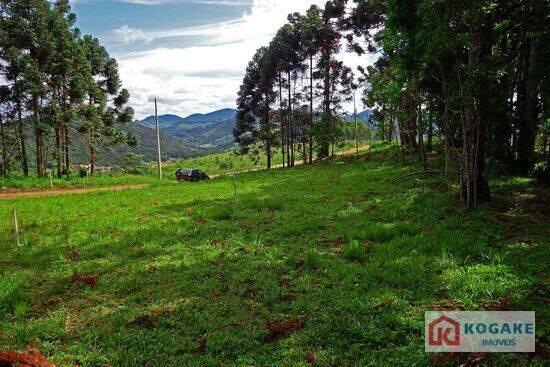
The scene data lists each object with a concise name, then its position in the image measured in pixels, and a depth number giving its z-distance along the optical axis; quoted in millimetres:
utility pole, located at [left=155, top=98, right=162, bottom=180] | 33494
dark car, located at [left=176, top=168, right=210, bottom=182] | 35375
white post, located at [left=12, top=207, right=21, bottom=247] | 9945
